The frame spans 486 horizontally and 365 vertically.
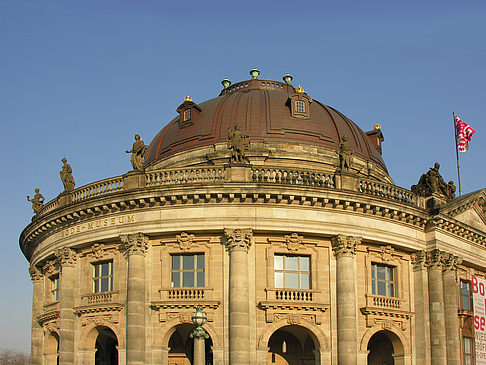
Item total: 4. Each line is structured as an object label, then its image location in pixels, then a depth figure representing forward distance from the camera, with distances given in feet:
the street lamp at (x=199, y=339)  76.74
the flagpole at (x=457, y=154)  149.48
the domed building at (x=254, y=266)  106.11
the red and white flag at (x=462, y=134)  148.87
